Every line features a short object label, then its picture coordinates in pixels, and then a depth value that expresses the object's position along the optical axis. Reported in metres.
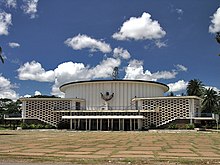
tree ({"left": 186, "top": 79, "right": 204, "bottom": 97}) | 80.56
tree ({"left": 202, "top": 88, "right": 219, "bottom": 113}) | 72.69
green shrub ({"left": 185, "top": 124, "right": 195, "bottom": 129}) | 48.00
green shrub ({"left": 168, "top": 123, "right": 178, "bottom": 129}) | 49.78
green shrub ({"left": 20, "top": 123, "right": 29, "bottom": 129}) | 53.62
